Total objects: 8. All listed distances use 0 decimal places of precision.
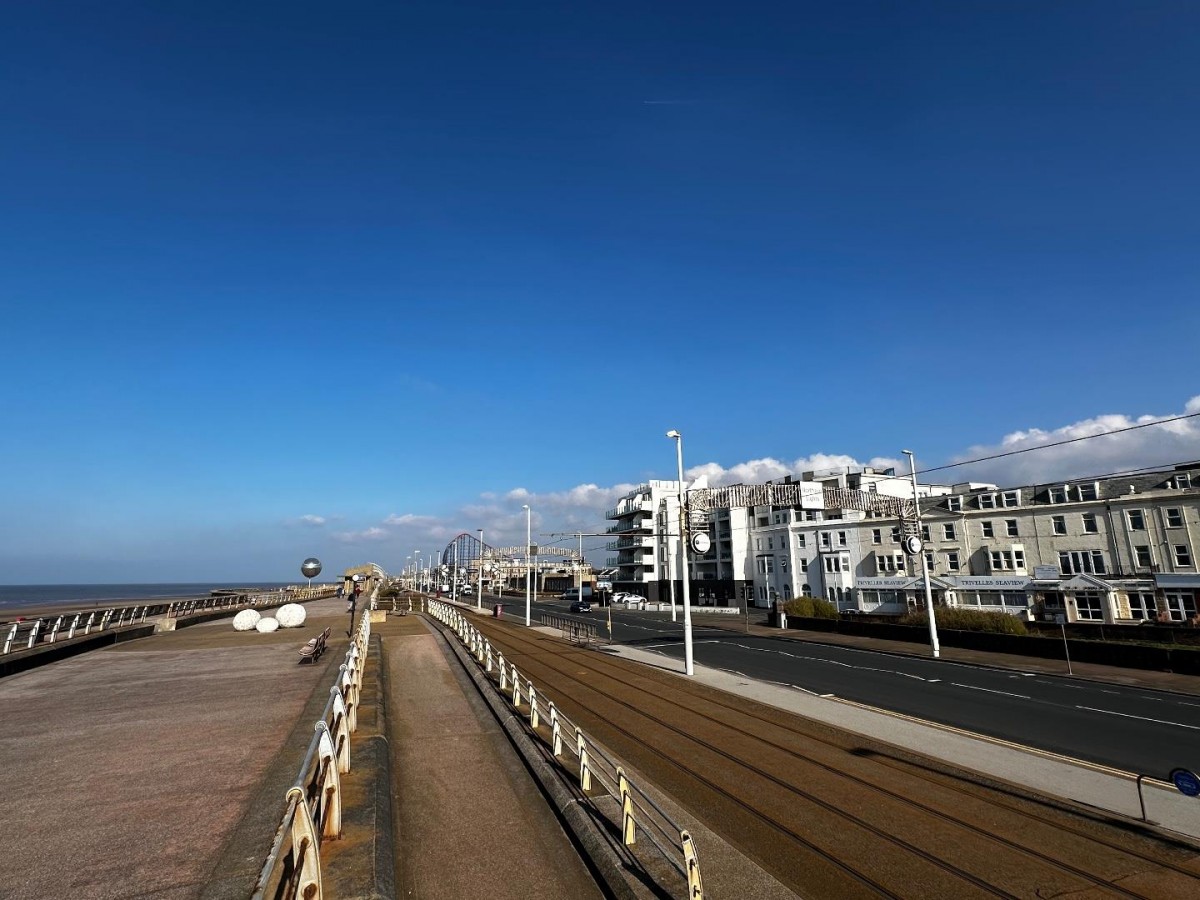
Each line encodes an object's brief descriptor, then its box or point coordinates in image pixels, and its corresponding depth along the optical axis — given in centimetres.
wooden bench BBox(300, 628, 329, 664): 2333
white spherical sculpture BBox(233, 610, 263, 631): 3494
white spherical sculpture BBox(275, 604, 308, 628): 3742
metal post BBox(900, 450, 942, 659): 3039
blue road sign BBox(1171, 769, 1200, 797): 807
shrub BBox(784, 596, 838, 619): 4903
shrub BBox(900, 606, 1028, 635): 3500
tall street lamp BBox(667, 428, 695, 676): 2384
